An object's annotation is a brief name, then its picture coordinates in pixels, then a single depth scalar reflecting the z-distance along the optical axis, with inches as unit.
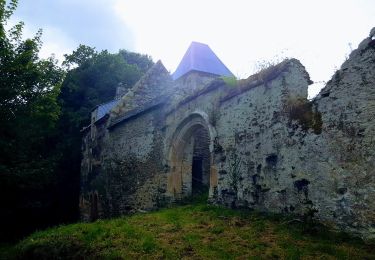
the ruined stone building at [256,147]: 267.0
